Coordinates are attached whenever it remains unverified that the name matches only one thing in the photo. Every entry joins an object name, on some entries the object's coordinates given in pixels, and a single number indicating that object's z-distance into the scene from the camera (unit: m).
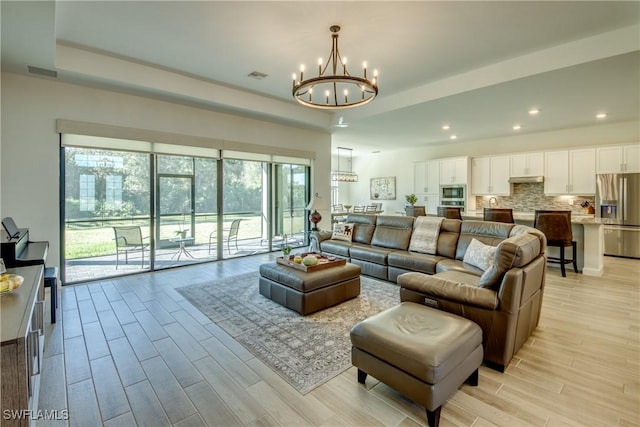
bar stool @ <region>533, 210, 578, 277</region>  4.82
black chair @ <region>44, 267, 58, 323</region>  3.12
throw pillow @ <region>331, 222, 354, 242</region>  5.64
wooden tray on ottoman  3.61
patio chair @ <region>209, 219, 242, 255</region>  6.32
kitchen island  4.96
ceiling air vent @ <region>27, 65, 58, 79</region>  3.82
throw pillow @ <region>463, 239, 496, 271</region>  3.34
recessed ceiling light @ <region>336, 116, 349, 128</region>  6.77
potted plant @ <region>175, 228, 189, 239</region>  5.62
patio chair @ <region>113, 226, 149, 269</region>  4.95
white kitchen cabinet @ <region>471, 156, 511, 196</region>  7.96
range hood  7.31
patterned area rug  2.39
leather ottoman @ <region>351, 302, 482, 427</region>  1.75
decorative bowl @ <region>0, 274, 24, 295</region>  1.93
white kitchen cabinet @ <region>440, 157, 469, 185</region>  8.62
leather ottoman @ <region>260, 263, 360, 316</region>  3.34
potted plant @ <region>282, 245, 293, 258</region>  3.97
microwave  8.70
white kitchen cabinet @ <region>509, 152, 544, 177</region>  7.38
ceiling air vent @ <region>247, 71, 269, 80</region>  4.69
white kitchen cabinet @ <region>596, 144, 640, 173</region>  6.21
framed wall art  10.92
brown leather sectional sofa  2.25
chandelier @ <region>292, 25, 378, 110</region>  3.03
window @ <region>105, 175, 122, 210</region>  4.80
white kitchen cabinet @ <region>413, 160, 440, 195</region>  9.34
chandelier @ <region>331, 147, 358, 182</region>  9.90
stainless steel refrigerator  6.09
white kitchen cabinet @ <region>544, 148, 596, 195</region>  6.71
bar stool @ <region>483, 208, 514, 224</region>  5.43
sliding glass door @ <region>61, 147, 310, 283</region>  4.63
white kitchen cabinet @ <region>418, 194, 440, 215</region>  9.39
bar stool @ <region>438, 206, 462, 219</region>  6.26
